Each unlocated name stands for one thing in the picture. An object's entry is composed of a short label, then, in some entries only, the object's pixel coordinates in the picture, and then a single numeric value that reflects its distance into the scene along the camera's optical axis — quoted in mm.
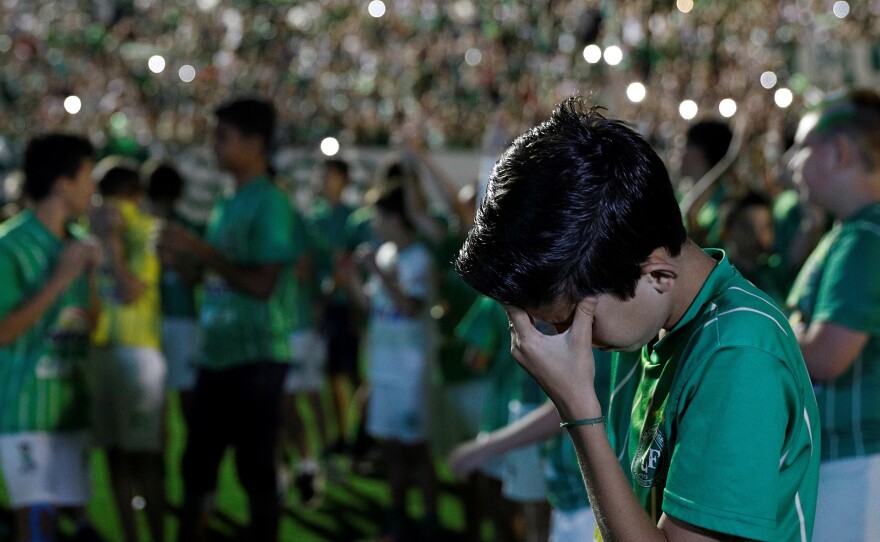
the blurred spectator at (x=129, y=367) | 4598
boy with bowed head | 1277
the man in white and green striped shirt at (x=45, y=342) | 3570
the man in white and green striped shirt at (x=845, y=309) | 2318
